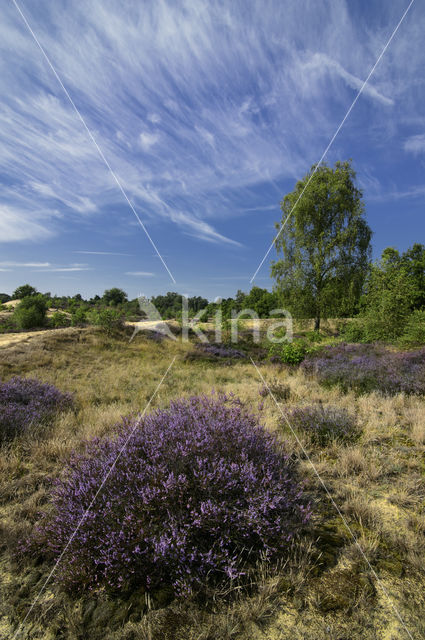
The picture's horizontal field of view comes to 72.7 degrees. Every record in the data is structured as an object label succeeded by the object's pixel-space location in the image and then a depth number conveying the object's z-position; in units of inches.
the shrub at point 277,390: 303.0
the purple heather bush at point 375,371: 295.3
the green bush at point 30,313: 829.2
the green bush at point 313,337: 880.9
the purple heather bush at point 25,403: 199.8
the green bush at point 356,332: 804.6
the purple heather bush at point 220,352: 705.6
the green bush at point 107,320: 773.1
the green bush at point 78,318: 910.1
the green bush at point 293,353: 521.3
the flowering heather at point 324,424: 185.3
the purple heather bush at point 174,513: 84.0
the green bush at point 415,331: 569.9
